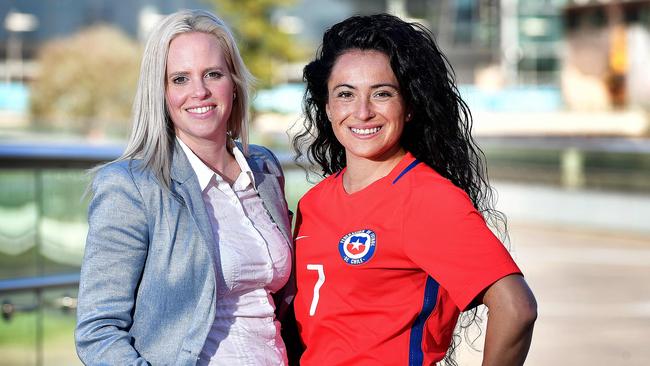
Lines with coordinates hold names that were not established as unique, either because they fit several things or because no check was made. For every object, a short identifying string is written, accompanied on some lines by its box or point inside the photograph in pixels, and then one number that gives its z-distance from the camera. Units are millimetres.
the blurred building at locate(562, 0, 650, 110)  48438
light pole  64062
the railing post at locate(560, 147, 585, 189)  17203
